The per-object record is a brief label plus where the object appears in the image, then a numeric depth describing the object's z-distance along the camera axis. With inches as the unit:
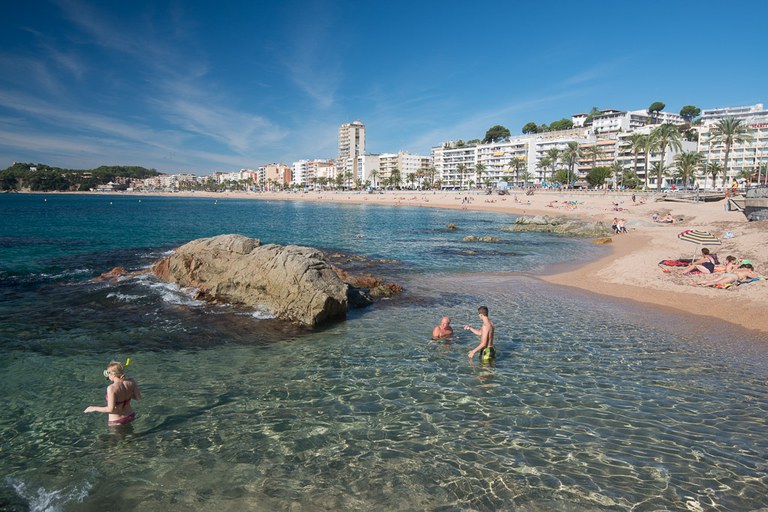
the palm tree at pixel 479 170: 6254.9
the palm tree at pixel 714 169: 4135.3
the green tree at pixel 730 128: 2997.0
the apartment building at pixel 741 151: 4623.5
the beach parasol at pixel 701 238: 764.0
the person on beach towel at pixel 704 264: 726.5
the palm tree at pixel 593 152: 5177.2
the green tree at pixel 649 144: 3456.2
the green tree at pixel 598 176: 4436.0
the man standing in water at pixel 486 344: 415.8
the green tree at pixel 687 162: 3513.8
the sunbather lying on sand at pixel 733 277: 658.2
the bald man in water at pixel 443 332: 483.5
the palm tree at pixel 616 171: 4179.6
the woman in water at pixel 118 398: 299.4
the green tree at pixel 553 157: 5383.9
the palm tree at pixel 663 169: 4451.3
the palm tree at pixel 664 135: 3378.4
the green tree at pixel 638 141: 3838.6
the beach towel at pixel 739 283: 650.2
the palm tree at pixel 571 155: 5113.2
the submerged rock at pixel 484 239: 1485.0
